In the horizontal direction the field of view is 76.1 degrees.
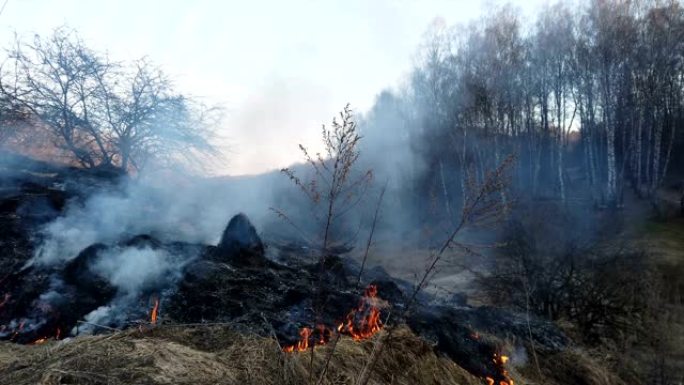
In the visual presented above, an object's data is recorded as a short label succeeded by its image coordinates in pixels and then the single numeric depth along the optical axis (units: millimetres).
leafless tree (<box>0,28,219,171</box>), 10367
